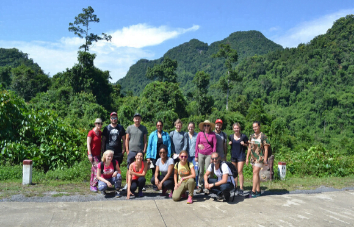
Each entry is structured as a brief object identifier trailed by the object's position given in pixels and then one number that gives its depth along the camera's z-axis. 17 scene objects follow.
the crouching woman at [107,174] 5.36
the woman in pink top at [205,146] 5.85
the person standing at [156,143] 5.94
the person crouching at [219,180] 5.31
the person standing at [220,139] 5.95
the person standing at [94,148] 5.79
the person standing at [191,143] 6.12
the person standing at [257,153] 5.68
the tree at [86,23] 30.95
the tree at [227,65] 31.12
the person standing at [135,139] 5.97
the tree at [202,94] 29.81
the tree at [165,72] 39.58
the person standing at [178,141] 6.04
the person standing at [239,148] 5.86
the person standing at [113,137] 5.88
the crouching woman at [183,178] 5.30
